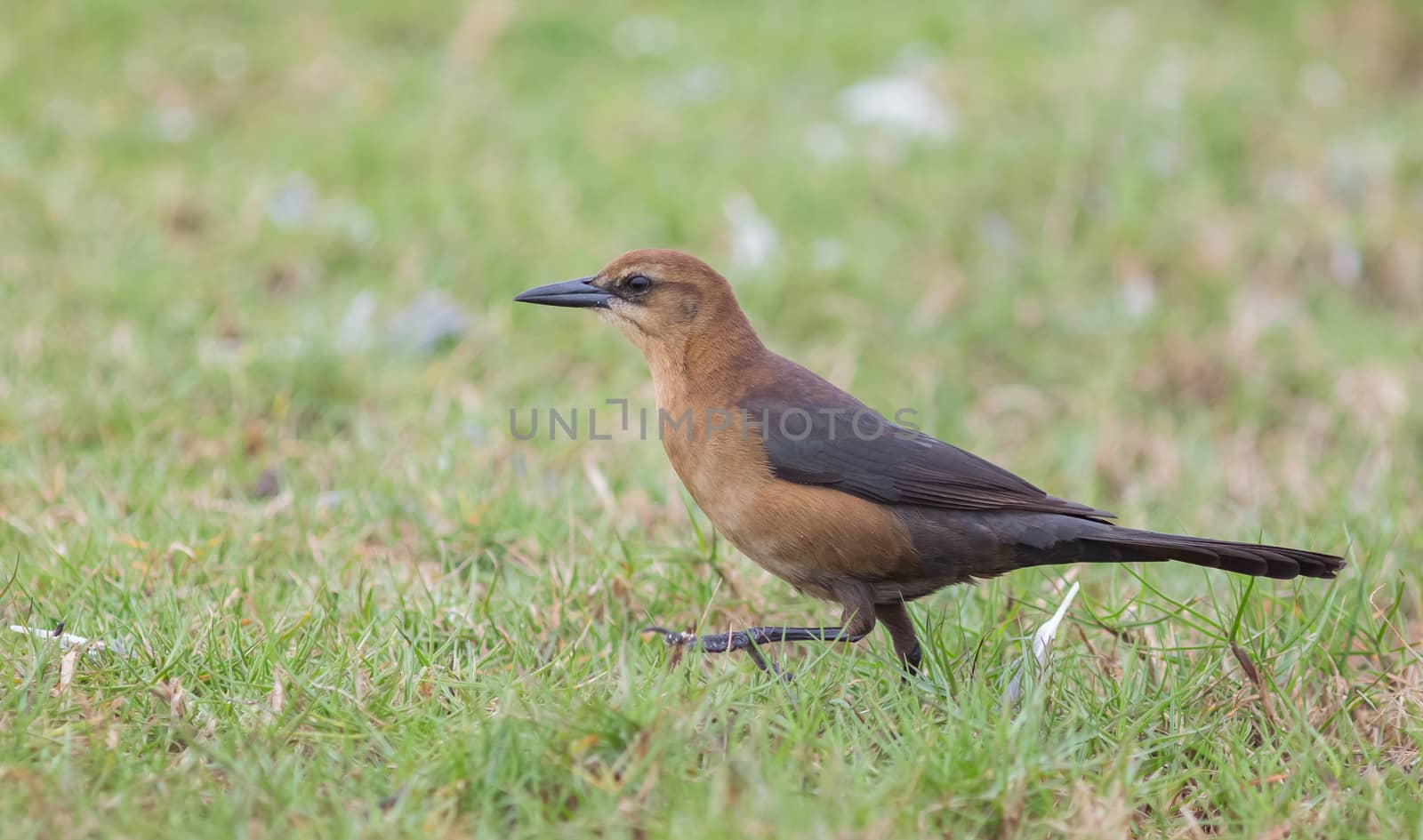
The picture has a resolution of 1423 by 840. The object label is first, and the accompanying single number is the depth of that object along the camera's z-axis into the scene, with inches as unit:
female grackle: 273.0
